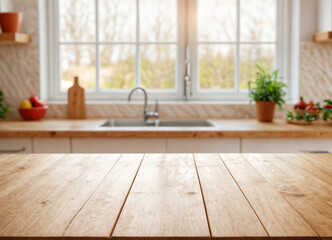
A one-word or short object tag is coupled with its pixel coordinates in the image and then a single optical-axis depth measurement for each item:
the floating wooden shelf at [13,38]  3.16
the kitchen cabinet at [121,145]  2.73
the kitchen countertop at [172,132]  2.68
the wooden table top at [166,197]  0.87
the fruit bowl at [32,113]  3.22
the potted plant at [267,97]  3.11
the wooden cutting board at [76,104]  3.41
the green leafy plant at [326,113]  2.96
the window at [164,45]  3.61
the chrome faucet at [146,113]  3.28
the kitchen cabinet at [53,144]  2.72
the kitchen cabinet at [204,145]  2.72
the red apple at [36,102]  3.28
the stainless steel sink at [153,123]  3.31
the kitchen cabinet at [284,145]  2.72
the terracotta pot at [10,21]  3.23
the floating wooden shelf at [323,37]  3.07
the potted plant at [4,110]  3.25
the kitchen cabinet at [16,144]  2.74
